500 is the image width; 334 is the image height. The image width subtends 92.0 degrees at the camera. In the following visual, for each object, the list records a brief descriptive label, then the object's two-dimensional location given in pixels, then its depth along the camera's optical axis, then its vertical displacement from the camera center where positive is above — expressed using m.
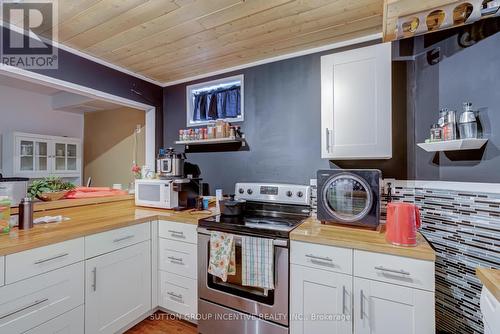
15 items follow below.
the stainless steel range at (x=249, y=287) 1.55 -0.80
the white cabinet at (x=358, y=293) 1.23 -0.69
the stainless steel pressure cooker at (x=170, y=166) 2.38 +0.03
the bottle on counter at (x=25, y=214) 1.54 -0.29
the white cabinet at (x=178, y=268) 1.91 -0.81
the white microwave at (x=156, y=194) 2.24 -0.24
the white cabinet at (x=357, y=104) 1.58 +0.45
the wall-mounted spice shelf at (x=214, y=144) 2.42 +0.27
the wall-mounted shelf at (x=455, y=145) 1.32 +0.14
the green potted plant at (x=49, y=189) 2.13 -0.18
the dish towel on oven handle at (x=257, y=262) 1.53 -0.60
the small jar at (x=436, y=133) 1.47 +0.22
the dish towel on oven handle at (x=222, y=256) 1.64 -0.60
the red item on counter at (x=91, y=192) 2.45 -0.25
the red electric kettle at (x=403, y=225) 1.29 -0.30
